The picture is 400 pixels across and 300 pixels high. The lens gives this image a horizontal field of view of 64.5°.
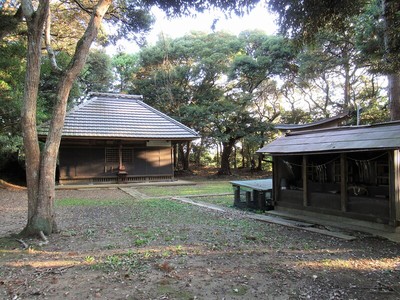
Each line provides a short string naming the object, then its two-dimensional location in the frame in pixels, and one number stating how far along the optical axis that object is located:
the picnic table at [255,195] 10.54
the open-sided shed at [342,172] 6.91
